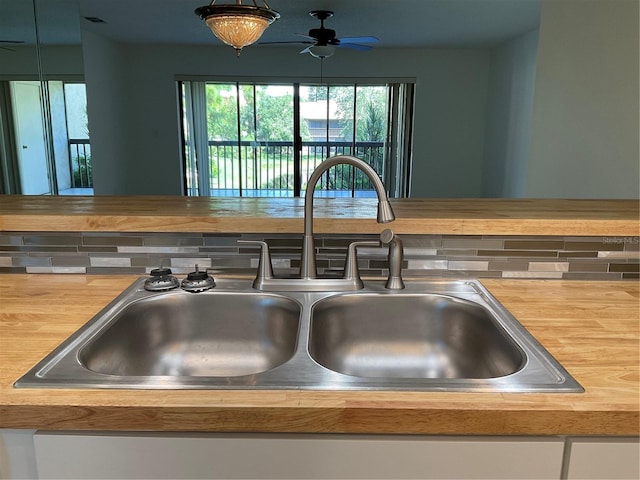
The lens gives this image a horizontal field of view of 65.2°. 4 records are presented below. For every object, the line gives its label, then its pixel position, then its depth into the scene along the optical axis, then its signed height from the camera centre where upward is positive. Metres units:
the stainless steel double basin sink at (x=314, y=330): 1.09 -0.41
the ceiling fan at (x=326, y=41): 4.74 +1.02
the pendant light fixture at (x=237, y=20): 1.72 +0.45
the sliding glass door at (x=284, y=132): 7.00 +0.22
